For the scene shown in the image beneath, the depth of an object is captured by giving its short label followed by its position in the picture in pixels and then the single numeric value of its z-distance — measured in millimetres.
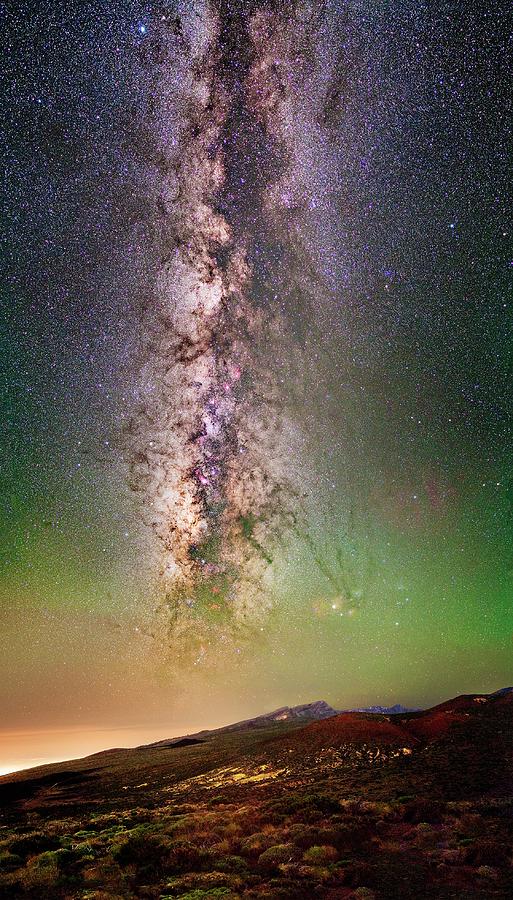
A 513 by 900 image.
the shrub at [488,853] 14422
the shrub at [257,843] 17734
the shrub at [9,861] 18583
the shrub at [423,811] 19770
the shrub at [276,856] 15889
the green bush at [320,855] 15597
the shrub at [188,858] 16656
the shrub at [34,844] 20906
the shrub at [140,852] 17562
